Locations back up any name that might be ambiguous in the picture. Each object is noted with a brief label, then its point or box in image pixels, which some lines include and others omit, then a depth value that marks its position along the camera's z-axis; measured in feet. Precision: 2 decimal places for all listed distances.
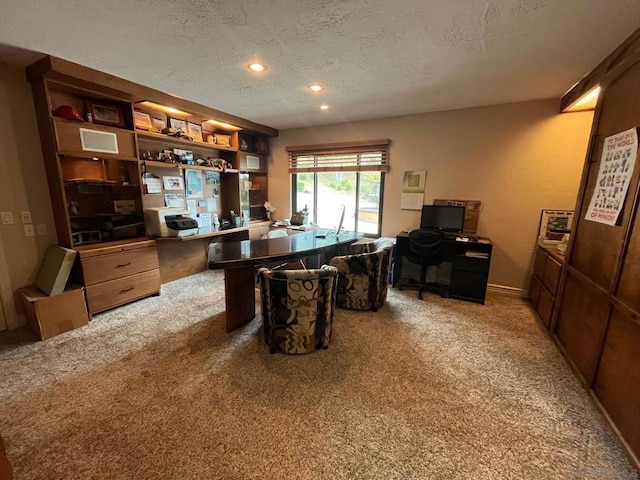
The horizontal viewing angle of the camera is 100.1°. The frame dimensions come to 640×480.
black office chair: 10.88
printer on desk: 10.97
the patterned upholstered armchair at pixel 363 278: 9.53
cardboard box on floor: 8.00
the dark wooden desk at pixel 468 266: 10.70
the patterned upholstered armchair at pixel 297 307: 6.89
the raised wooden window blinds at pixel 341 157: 13.73
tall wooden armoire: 4.95
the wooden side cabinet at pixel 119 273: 9.16
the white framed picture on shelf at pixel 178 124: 12.01
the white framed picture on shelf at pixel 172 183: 12.34
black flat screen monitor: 12.00
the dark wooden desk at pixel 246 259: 7.71
